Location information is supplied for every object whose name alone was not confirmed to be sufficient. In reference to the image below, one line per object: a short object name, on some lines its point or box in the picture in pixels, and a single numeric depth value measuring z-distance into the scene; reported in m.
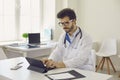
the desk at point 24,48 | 3.62
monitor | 4.13
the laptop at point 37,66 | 1.89
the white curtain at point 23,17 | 4.34
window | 4.28
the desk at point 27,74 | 1.70
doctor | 2.14
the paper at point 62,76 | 1.71
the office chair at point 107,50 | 4.50
